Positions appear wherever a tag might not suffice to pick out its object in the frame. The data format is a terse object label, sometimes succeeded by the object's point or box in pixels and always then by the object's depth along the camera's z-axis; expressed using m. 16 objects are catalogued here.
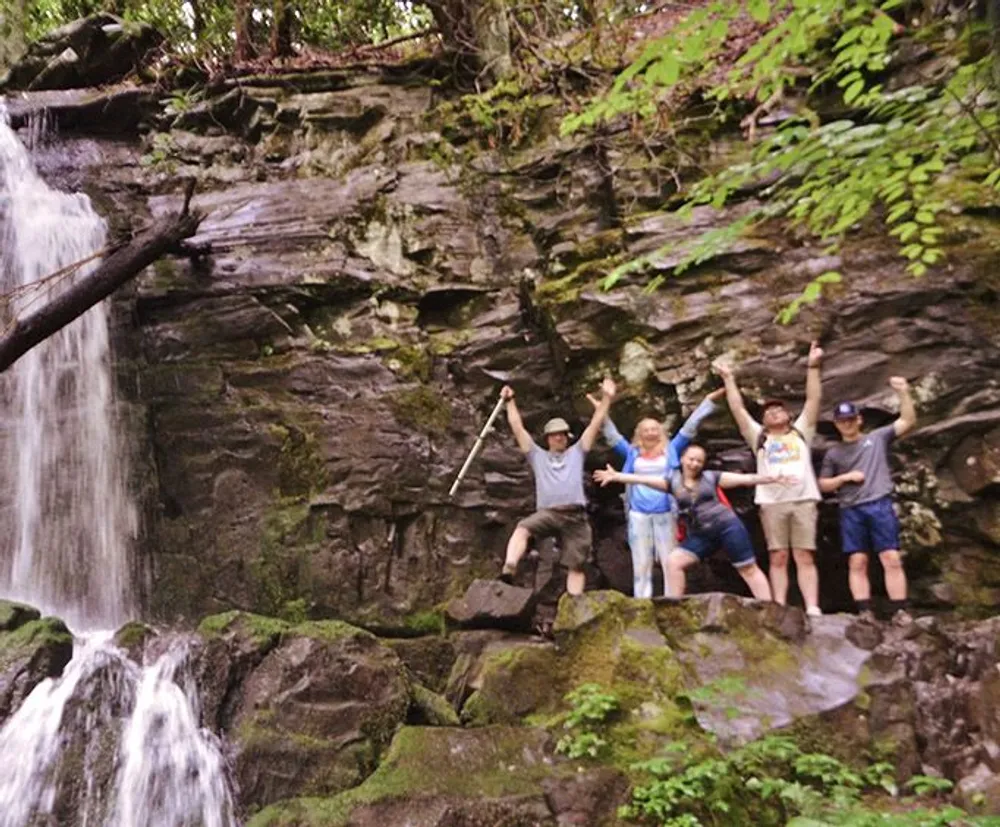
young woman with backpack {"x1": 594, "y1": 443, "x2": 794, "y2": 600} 6.27
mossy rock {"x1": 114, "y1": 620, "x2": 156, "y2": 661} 5.73
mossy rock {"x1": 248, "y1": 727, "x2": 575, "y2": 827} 4.38
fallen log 6.75
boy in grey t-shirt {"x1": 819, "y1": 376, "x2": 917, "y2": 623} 6.20
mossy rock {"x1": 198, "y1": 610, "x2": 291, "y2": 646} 5.54
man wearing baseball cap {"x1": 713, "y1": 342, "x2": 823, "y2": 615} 6.32
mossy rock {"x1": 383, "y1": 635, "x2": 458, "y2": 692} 7.03
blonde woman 6.45
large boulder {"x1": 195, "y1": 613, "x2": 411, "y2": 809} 4.90
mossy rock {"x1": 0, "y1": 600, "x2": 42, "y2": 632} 5.80
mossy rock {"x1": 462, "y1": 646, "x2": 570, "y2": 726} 5.37
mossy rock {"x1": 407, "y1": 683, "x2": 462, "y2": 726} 5.50
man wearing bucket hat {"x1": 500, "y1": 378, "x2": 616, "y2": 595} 6.85
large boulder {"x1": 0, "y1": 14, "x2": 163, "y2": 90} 10.43
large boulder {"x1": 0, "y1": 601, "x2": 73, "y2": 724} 5.15
